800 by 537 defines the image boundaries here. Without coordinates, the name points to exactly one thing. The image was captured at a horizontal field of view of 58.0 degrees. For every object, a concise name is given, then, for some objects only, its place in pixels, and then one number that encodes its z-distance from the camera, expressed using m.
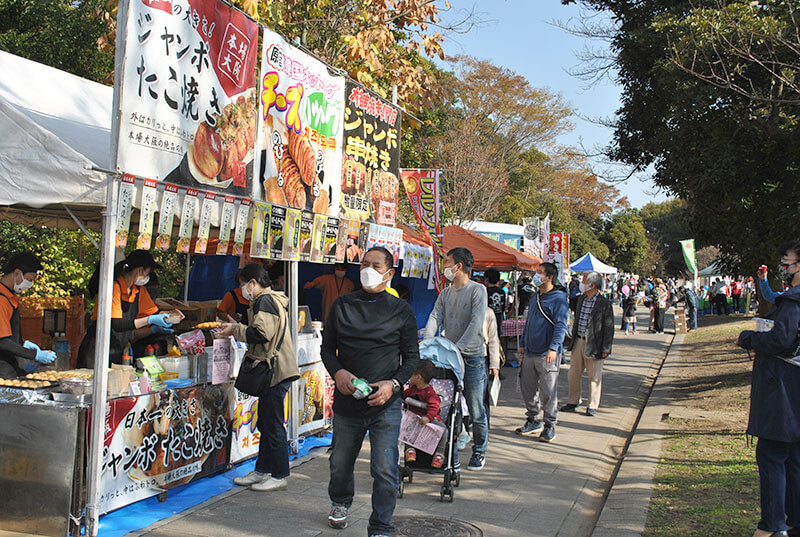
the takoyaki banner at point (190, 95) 5.18
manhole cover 5.24
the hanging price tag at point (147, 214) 5.30
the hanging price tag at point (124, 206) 5.09
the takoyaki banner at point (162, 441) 5.21
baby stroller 6.08
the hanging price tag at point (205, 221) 5.89
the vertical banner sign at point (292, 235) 7.11
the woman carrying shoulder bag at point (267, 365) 5.82
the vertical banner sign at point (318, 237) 7.64
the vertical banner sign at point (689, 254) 27.11
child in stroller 5.95
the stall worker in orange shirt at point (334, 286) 10.71
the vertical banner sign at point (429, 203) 10.47
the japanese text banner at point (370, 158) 8.55
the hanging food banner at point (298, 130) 6.95
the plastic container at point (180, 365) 6.13
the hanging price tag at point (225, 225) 6.22
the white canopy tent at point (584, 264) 31.86
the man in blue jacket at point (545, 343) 8.29
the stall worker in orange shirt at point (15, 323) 5.58
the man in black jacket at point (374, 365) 4.71
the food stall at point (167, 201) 4.96
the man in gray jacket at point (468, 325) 6.86
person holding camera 4.59
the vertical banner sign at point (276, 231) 6.87
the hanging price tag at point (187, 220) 5.69
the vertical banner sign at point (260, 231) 6.60
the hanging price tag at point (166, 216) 5.48
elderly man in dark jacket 9.95
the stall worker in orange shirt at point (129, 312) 6.26
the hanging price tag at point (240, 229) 6.45
